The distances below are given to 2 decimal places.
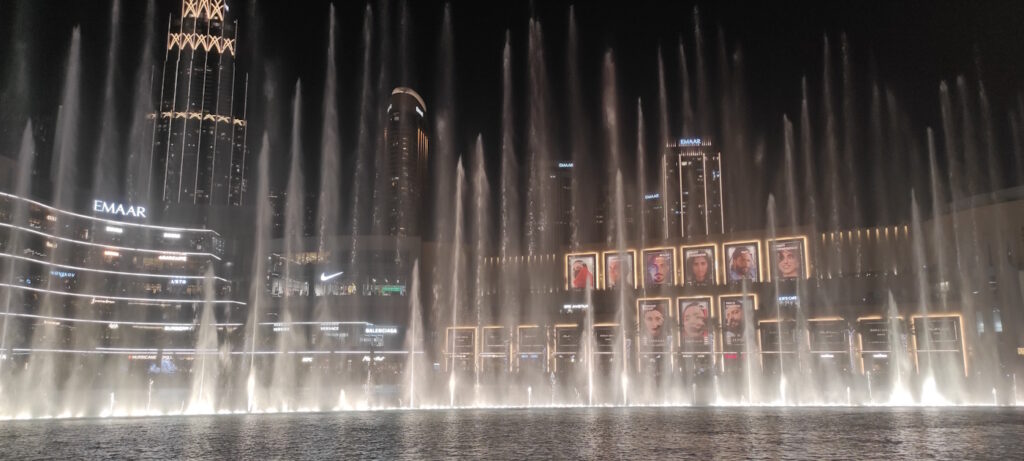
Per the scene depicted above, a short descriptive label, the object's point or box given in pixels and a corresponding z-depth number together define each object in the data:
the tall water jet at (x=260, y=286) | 29.34
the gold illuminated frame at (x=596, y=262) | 62.06
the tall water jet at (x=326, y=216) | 44.47
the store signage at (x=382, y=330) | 72.56
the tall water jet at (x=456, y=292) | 37.86
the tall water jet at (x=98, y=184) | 71.88
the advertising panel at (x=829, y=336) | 51.62
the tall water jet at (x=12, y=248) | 51.79
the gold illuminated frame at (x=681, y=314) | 56.59
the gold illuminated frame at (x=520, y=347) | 61.47
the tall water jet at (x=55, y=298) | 57.03
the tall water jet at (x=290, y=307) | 48.41
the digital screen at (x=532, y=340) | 62.69
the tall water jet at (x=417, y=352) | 30.07
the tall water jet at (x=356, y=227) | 74.12
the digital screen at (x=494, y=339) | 63.75
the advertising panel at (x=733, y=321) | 55.62
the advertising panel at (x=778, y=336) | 52.56
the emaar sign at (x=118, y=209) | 70.12
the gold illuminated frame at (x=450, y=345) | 63.09
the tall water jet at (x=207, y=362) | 27.42
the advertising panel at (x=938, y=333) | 45.88
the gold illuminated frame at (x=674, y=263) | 58.77
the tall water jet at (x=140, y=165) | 76.89
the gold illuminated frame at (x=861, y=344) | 50.78
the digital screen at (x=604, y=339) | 61.00
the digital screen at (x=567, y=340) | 61.47
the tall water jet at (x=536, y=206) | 48.97
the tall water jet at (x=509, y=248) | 59.41
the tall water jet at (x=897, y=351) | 37.41
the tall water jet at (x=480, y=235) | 50.31
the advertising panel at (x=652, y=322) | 58.84
